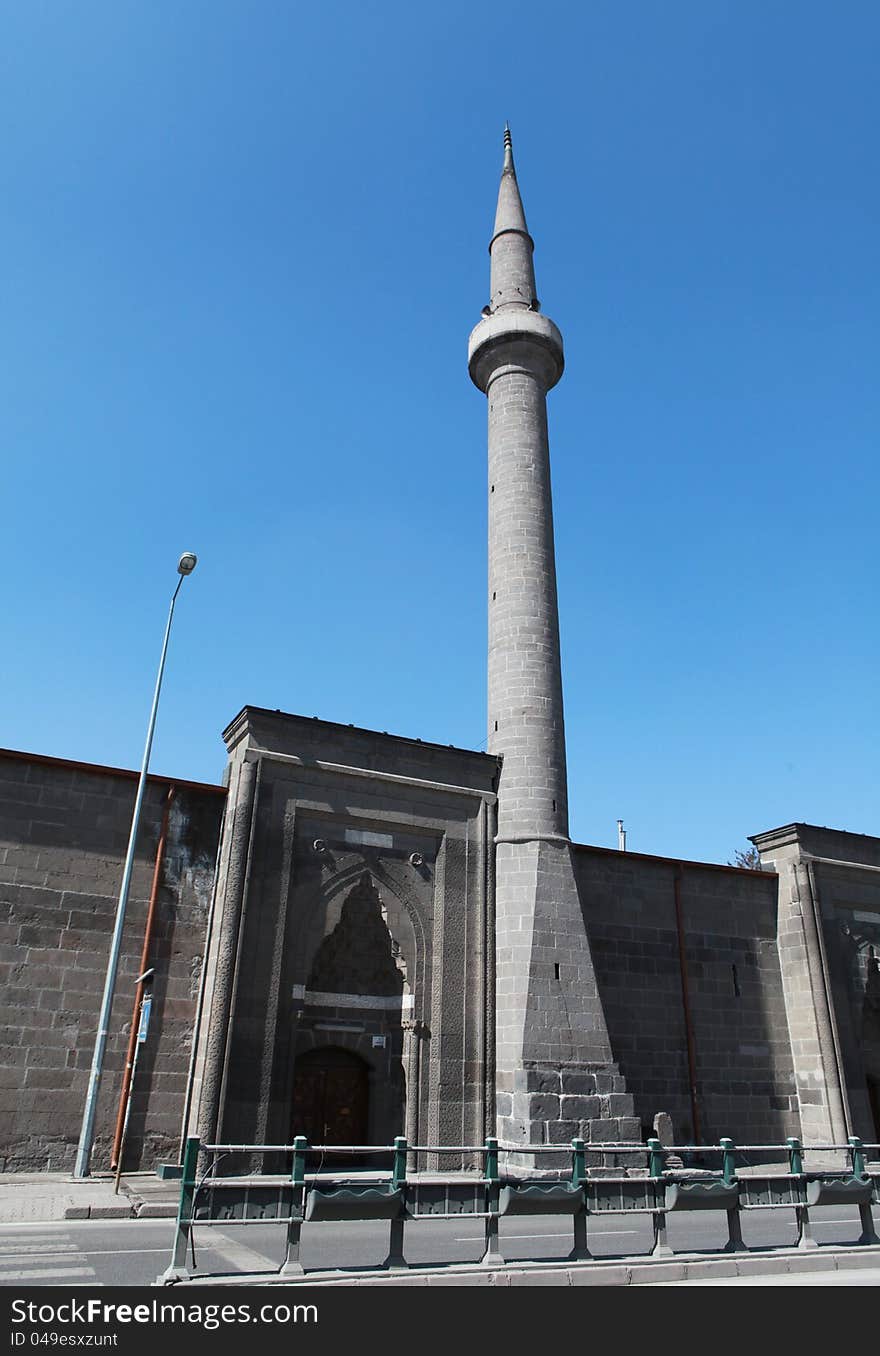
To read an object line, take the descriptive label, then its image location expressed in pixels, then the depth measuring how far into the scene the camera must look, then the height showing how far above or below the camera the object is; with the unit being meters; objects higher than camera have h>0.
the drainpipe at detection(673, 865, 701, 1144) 21.02 +2.09
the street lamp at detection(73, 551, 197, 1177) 14.55 +0.66
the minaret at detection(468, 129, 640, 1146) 17.55 +6.32
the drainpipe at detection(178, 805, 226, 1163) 15.72 +1.09
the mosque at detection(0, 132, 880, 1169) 15.74 +2.72
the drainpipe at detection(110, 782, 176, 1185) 15.05 +1.28
